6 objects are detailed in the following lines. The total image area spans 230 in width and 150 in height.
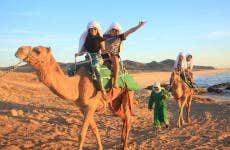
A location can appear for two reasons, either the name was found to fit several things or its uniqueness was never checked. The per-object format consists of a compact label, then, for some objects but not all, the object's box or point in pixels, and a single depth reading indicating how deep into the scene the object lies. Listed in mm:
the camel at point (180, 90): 9291
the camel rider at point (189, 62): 10164
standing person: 8452
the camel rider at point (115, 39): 5707
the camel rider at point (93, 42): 5373
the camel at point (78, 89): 4463
